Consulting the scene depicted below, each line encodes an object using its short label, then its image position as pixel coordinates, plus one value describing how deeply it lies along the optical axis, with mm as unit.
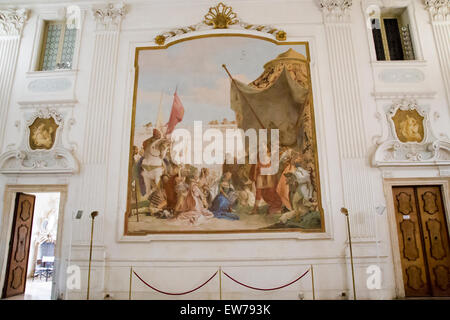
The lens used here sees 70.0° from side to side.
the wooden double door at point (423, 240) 7672
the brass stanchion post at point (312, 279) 7549
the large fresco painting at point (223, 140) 8188
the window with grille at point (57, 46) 9758
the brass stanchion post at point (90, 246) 7725
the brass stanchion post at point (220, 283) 7492
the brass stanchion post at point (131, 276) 7768
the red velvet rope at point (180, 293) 7565
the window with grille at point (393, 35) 9484
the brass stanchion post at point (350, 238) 7301
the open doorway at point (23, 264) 8305
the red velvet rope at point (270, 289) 7330
